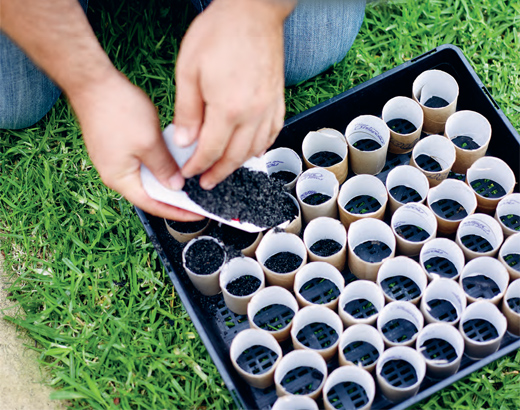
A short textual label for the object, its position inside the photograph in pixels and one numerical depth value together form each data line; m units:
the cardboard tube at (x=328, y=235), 1.32
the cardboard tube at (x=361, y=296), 1.25
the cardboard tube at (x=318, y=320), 1.24
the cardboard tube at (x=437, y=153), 1.41
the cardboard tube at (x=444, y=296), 1.26
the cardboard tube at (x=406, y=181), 1.40
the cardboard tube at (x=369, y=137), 1.43
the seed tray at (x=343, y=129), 1.24
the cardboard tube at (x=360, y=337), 1.23
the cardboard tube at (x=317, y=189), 1.38
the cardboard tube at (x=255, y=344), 1.22
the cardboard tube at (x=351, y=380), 1.17
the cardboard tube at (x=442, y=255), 1.31
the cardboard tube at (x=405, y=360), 1.18
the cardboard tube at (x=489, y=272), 1.27
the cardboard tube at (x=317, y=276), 1.29
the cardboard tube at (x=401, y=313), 1.24
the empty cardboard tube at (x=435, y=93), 1.49
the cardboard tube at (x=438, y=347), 1.20
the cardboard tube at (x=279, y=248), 1.31
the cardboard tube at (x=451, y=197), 1.36
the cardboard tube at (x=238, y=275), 1.30
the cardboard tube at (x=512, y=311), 1.24
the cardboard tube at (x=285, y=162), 1.43
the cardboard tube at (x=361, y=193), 1.36
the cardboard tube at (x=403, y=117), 1.47
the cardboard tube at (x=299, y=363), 1.20
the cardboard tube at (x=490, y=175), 1.39
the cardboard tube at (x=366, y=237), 1.32
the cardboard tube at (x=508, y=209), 1.34
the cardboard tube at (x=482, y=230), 1.32
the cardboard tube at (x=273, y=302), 1.27
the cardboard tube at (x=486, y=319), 1.21
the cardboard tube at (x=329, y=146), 1.44
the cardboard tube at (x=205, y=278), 1.31
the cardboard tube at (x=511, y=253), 1.29
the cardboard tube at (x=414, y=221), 1.34
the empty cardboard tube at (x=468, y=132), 1.42
